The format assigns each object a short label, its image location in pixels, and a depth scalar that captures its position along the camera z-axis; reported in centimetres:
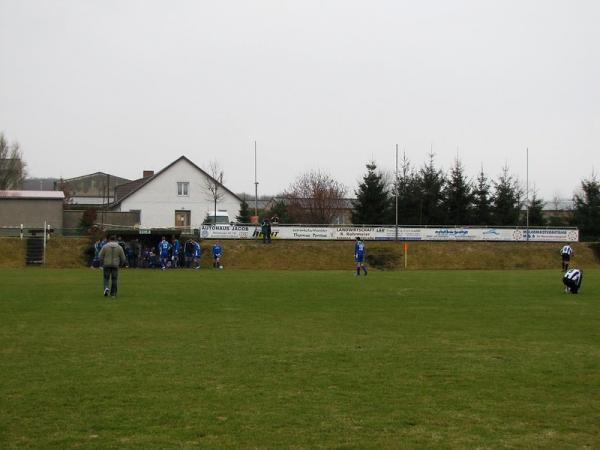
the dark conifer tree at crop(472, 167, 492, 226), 6894
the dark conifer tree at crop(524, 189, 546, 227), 6931
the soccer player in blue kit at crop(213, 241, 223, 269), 4516
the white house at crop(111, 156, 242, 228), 7356
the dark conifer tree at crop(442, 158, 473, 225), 6838
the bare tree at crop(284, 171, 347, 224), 8250
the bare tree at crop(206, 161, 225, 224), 7125
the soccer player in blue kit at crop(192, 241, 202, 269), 4494
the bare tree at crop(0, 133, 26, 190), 8125
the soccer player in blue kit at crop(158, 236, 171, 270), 4375
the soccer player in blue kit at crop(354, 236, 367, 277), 3675
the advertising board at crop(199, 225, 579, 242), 5388
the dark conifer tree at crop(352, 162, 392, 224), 6662
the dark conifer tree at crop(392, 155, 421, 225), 6788
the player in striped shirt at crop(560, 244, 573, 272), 3728
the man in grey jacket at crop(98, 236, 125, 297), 2228
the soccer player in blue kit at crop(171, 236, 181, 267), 4485
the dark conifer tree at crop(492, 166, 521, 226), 6881
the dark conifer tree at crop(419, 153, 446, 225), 6781
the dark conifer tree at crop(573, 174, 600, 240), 6412
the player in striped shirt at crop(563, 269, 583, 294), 2478
